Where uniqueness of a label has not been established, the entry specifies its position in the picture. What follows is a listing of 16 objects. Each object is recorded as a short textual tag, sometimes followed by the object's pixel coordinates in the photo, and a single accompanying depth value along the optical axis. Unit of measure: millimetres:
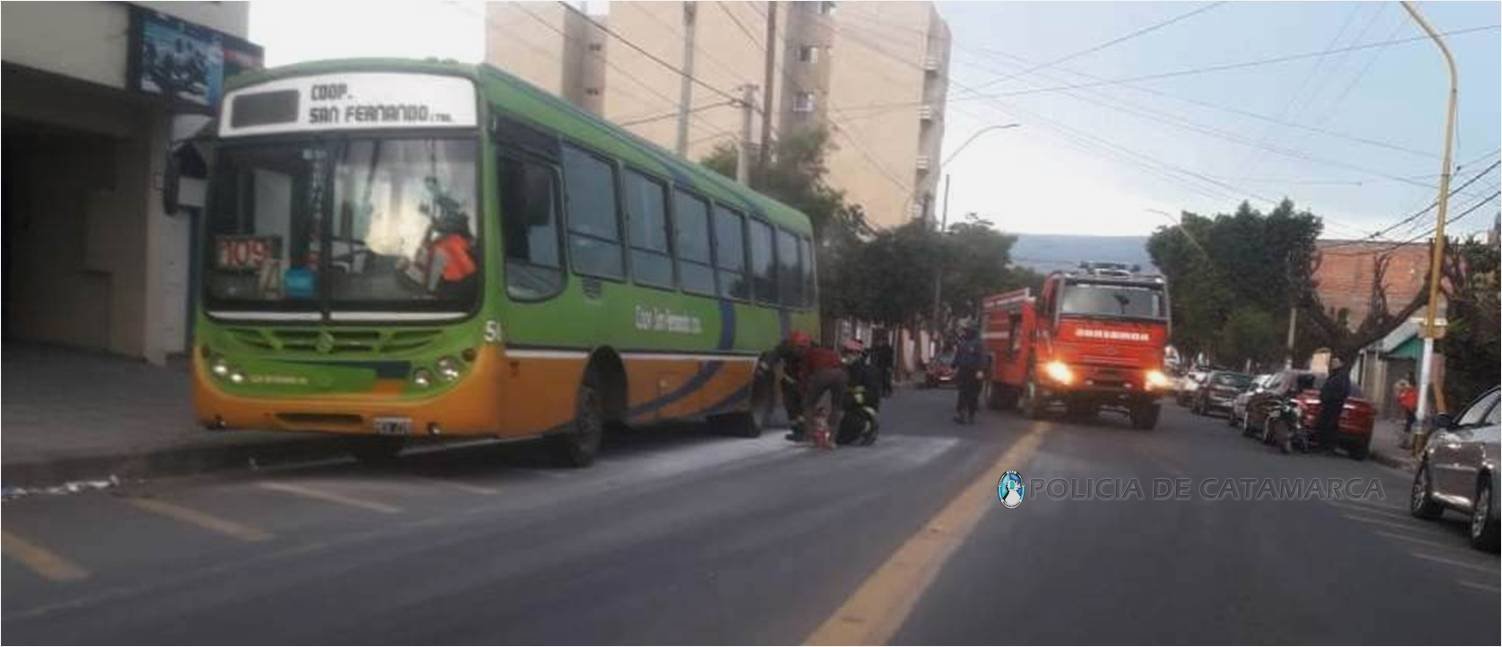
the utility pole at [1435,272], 22372
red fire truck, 24797
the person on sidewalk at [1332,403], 21969
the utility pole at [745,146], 27734
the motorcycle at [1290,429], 21984
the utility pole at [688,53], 52719
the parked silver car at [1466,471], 10906
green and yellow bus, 10773
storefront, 16062
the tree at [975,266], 52938
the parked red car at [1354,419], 22969
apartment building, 56438
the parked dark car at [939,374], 45134
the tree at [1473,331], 24969
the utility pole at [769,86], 28750
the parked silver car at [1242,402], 28172
